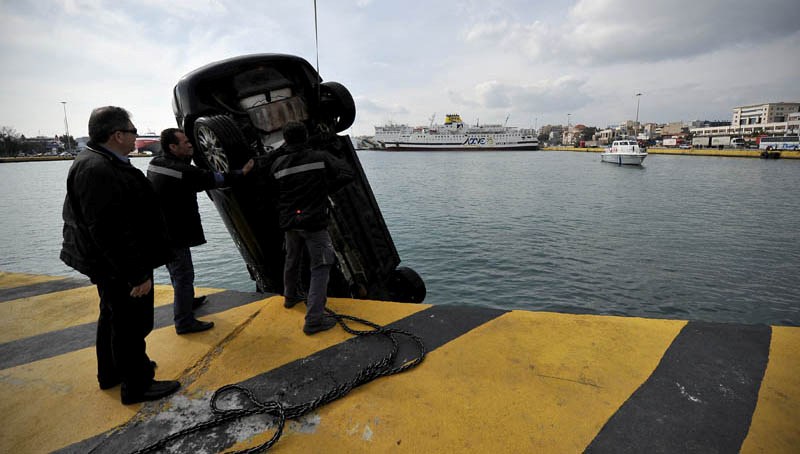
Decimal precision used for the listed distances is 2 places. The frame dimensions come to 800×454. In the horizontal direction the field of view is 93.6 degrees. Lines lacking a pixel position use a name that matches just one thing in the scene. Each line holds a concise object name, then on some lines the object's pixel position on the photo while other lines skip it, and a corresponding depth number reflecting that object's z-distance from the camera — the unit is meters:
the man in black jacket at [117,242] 1.95
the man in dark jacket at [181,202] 2.75
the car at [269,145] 3.39
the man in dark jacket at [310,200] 2.89
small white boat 44.28
